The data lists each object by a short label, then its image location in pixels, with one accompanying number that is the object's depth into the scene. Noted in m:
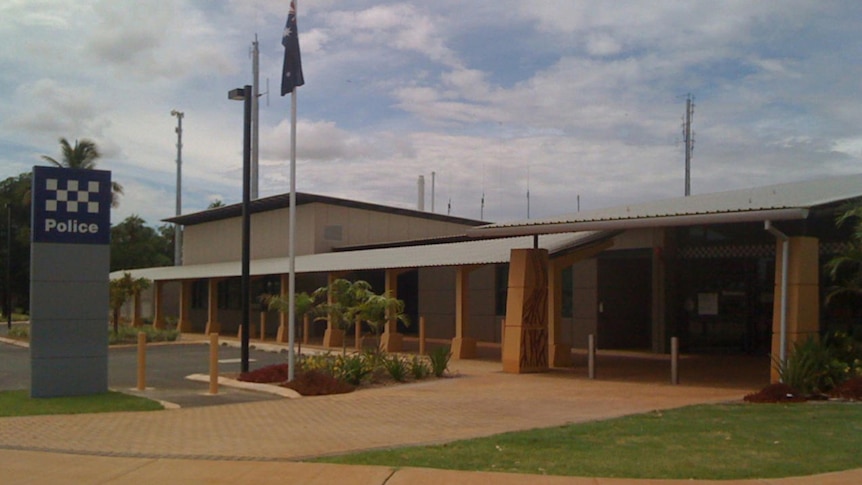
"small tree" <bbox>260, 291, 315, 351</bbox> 21.27
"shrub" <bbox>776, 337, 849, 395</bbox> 14.34
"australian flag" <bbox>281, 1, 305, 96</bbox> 17.20
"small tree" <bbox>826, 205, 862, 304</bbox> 15.02
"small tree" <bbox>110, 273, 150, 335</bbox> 33.50
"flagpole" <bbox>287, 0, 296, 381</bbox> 17.23
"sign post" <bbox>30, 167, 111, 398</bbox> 15.45
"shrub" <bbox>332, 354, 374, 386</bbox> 17.20
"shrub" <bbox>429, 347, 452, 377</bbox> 18.67
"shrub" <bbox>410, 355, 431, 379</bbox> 18.28
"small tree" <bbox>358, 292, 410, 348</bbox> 19.52
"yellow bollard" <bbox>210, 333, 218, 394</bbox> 16.45
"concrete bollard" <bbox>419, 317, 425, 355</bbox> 24.35
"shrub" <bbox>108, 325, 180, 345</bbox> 33.81
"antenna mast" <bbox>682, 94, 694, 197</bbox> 53.41
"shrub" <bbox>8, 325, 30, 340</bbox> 37.63
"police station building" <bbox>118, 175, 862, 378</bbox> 16.05
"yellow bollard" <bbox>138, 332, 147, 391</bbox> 17.25
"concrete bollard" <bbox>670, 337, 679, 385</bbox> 16.69
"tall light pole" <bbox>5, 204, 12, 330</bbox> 48.72
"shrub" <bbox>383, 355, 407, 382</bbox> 17.95
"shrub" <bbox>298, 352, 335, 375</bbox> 17.92
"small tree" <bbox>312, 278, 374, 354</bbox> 19.75
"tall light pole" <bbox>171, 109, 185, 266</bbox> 57.26
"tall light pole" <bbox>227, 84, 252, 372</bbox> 18.30
